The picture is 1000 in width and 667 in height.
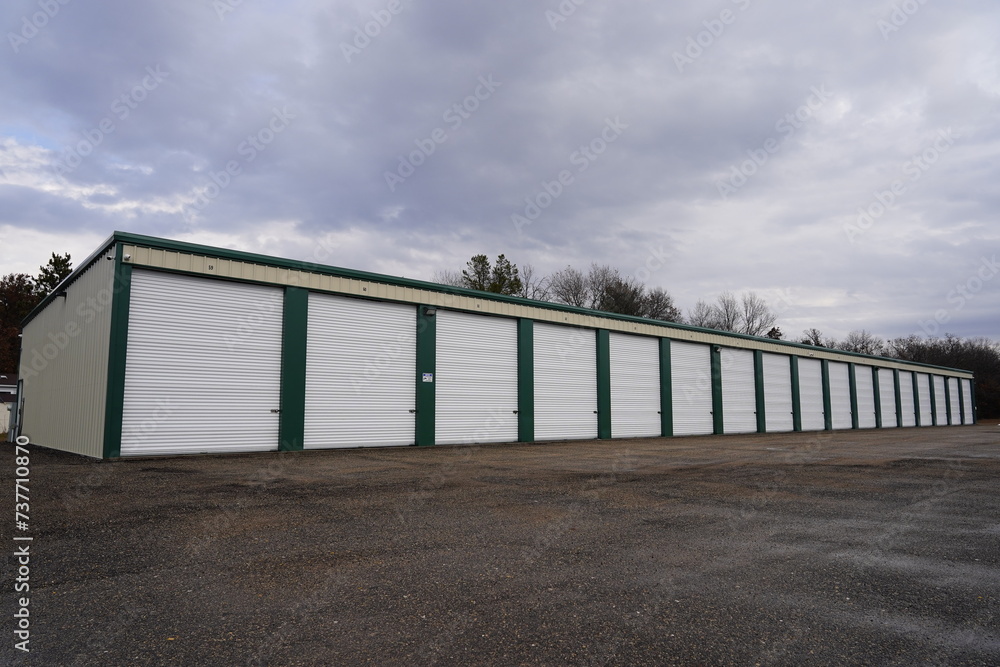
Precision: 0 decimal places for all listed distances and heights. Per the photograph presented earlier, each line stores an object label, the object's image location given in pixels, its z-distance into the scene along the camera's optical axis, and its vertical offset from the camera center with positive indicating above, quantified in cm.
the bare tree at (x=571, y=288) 5106 +1001
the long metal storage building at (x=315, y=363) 1382 +120
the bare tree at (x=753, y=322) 6191 +843
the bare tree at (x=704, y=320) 6059 +860
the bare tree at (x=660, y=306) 5322 +878
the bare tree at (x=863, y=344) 7919 +776
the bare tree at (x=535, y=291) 5094 +975
